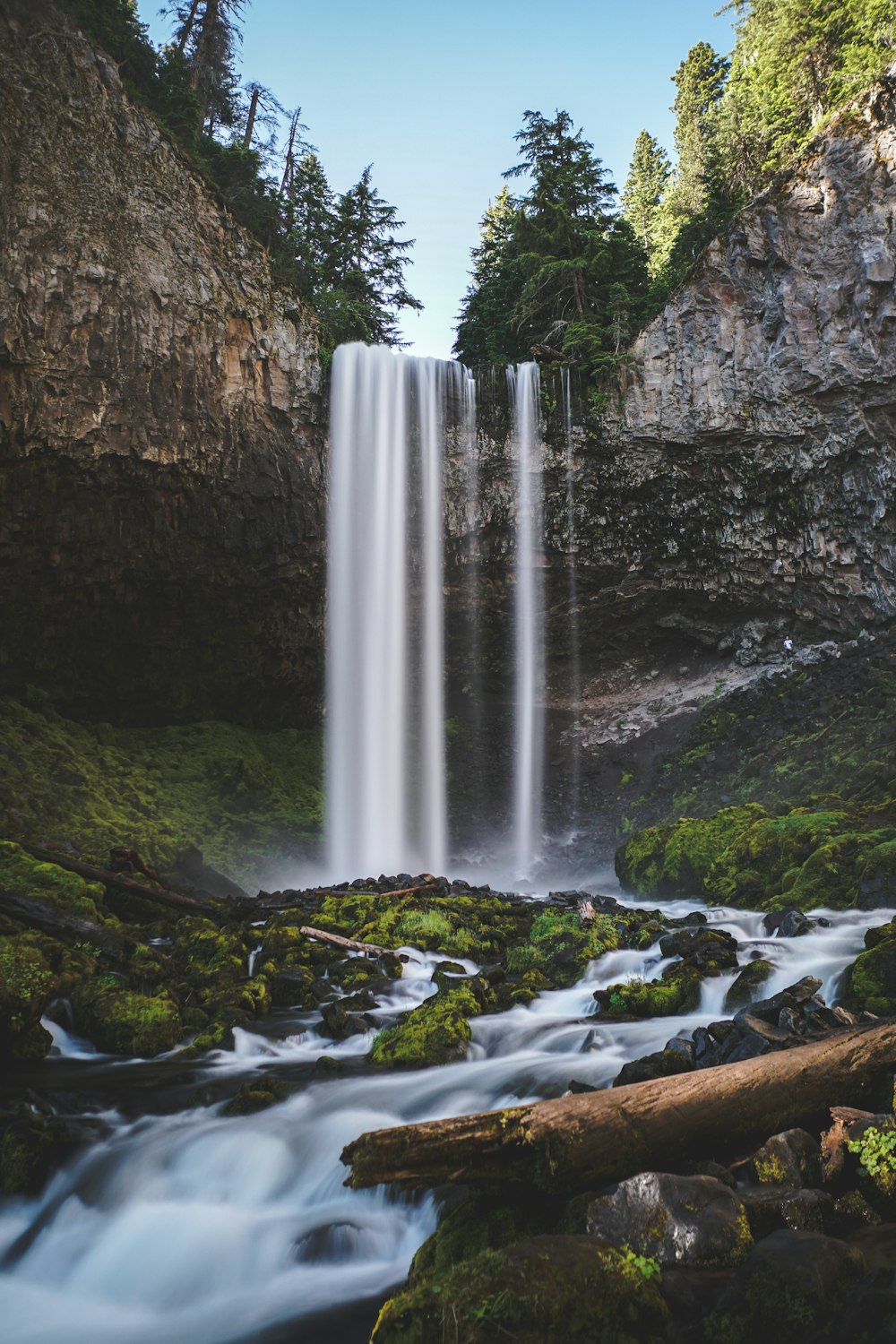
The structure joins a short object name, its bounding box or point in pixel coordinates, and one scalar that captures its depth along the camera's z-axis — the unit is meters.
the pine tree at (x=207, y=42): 22.83
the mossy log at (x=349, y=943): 8.28
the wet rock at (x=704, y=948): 7.12
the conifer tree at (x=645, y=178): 40.25
